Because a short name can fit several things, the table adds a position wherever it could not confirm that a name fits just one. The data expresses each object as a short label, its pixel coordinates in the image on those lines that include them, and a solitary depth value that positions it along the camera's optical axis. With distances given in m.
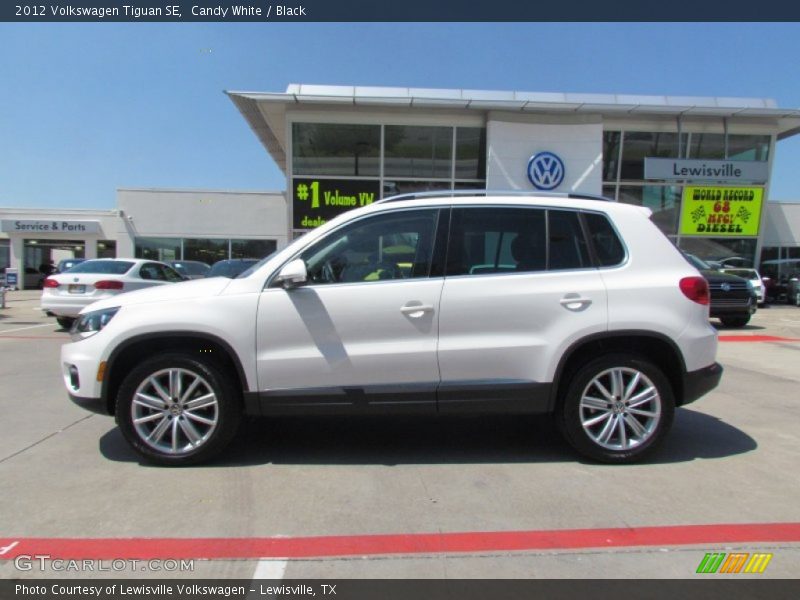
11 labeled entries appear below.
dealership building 17.14
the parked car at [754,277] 17.86
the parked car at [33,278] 31.19
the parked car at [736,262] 19.30
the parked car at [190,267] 21.10
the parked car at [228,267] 12.61
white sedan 11.38
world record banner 19.08
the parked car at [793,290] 20.69
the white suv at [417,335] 4.02
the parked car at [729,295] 12.68
